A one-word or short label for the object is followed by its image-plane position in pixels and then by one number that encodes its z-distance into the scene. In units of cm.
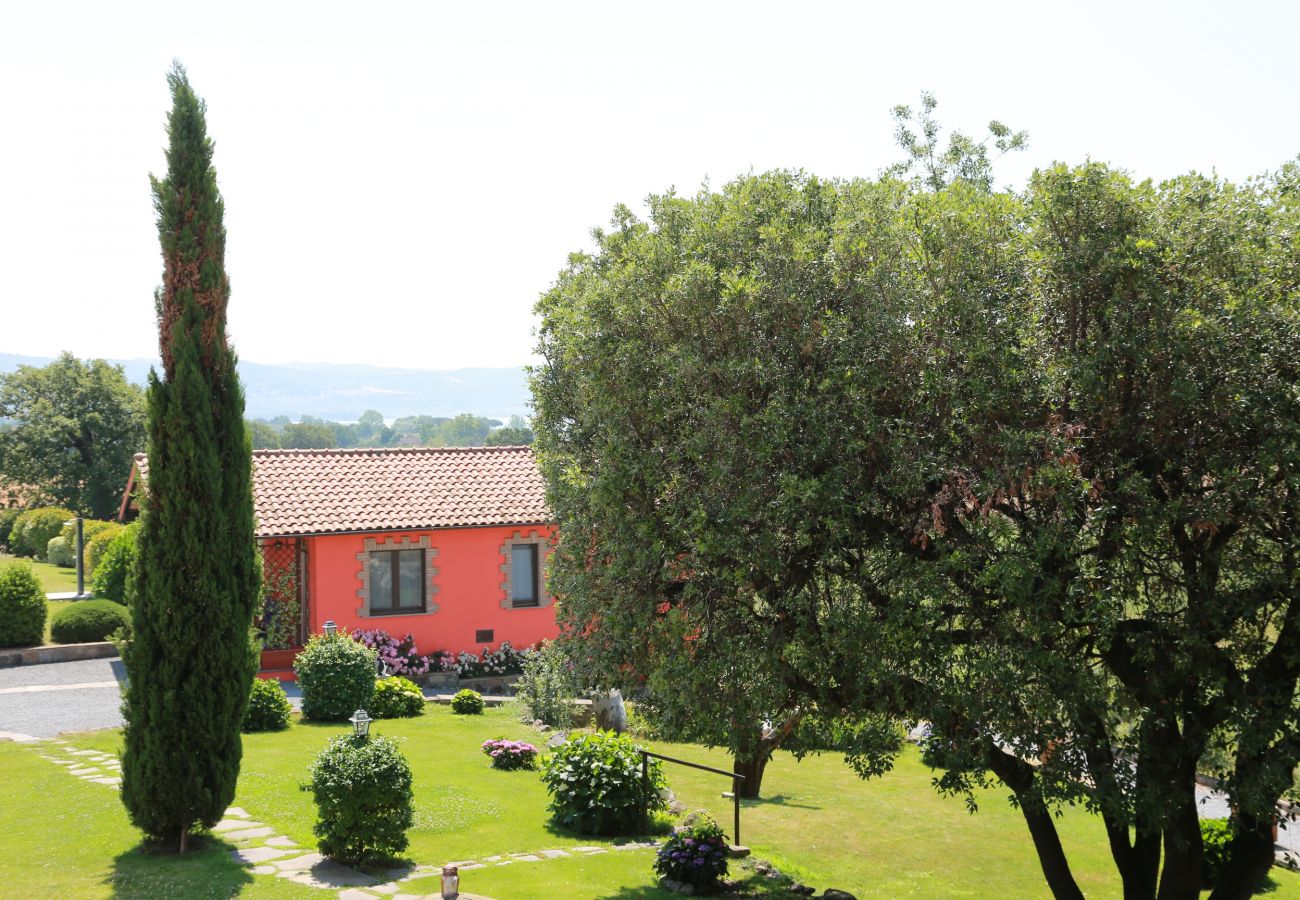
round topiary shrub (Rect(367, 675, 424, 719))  2120
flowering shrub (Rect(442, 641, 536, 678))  2570
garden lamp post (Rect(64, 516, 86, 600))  3309
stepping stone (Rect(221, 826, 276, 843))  1275
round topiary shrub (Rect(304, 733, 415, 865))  1194
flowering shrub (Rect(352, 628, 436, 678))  2478
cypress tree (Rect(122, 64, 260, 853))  1209
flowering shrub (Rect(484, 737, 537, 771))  1723
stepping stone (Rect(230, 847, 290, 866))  1194
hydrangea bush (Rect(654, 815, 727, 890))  1229
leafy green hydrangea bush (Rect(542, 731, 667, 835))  1416
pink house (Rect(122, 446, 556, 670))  2489
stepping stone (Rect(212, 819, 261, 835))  1297
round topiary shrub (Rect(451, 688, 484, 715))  2180
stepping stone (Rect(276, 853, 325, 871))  1179
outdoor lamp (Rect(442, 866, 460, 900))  1038
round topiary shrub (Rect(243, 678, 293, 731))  1891
